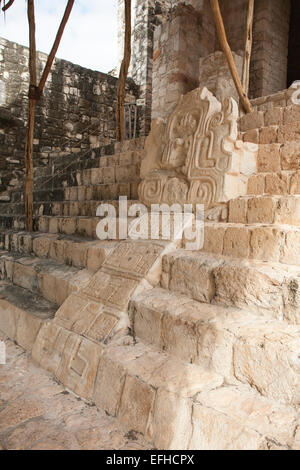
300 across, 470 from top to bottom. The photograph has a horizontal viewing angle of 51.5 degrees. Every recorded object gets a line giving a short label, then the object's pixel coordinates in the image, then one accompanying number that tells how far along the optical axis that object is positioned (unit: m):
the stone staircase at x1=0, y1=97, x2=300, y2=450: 1.42
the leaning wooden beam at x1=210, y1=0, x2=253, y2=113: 4.02
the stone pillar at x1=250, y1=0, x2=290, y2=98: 8.23
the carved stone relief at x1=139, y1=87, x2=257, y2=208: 2.56
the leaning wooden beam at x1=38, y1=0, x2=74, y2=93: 4.38
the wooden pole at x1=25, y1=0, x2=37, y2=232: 4.38
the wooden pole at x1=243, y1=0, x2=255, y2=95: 4.56
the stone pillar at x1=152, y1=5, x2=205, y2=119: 7.71
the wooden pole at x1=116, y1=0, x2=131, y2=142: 5.49
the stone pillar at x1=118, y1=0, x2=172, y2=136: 10.53
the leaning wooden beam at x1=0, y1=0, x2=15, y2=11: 5.48
